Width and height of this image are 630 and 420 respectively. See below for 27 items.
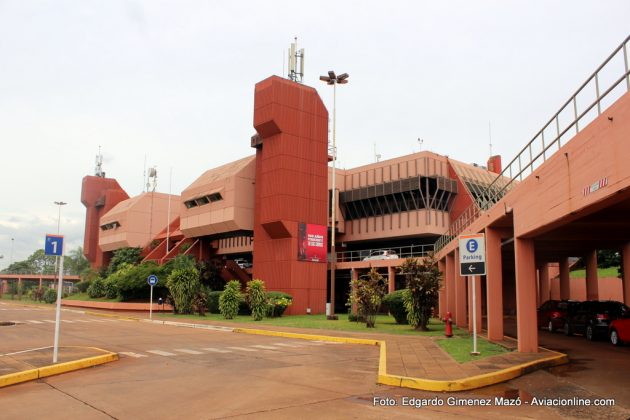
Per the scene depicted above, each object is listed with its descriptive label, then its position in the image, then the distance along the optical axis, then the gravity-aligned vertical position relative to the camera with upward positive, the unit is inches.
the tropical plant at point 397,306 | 1069.8 -51.1
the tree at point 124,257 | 2534.4 +93.8
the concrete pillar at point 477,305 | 945.5 -46.5
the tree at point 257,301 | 1278.3 -54.1
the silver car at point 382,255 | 1807.6 +88.0
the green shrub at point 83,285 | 2664.9 -47.7
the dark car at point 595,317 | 775.7 -50.4
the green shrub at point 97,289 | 2291.6 -55.7
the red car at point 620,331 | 690.2 -62.0
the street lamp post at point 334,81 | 1317.9 +506.0
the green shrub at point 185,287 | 1486.2 -27.0
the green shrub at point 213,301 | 1553.9 -68.0
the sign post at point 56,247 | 482.9 +26.0
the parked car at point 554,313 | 935.0 -56.1
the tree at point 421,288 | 898.1 -12.3
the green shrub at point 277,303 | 1393.9 -64.6
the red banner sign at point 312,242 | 1643.7 +115.7
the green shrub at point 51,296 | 2695.1 -104.2
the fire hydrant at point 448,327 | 792.3 -68.5
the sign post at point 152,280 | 1308.8 -7.5
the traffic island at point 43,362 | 409.4 -77.3
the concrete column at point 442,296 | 1353.7 -41.1
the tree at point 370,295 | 990.4 -28.1
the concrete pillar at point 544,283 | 1683.1 -2.0
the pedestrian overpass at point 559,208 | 364.5 +70.4
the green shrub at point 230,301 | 1323.8 -57.8
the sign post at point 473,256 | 543.8 +26.3
